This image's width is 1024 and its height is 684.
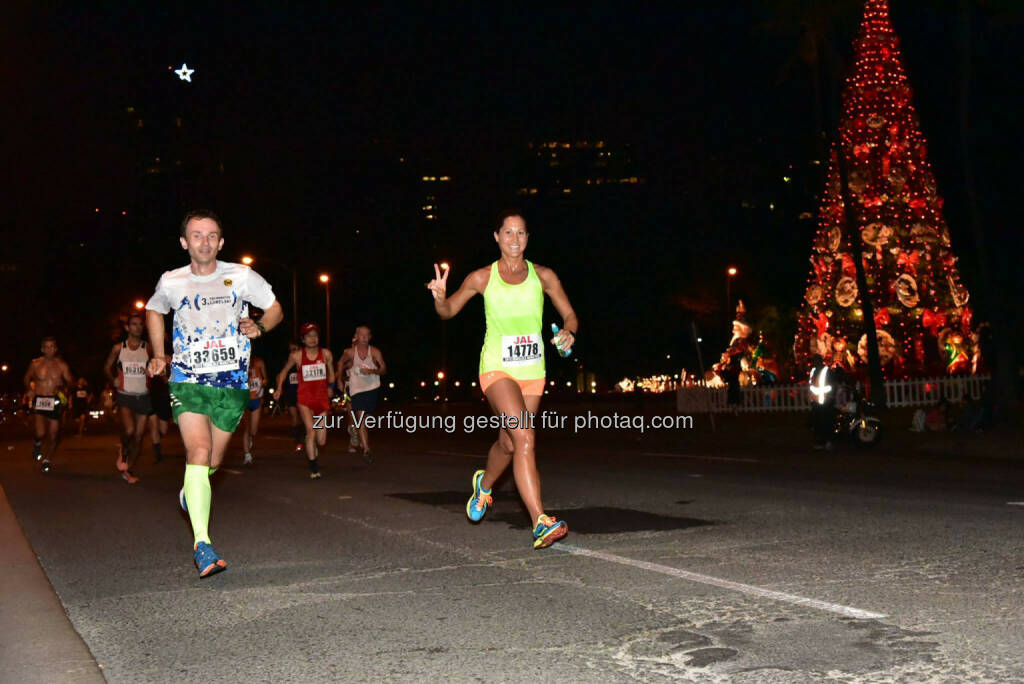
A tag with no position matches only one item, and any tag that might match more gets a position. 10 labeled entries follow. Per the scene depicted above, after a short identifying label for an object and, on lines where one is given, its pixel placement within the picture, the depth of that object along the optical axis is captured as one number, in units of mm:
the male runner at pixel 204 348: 7066
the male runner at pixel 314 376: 15219
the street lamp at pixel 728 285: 48369
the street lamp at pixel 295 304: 48000
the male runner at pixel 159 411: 16219
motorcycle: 19047
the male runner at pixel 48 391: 17438
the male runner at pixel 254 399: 17594
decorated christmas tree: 30984
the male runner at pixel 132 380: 15539
